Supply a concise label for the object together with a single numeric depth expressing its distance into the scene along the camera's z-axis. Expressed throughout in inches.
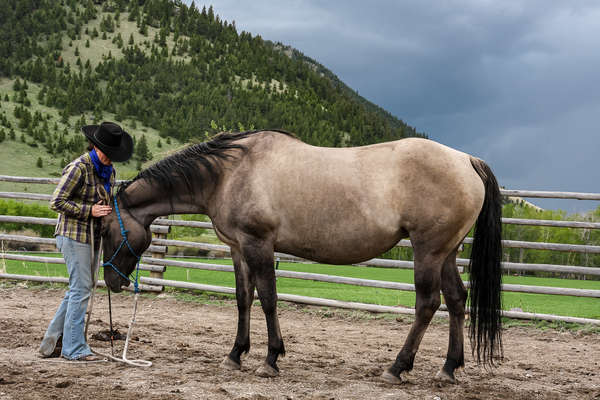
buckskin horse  147.9
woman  159.0
